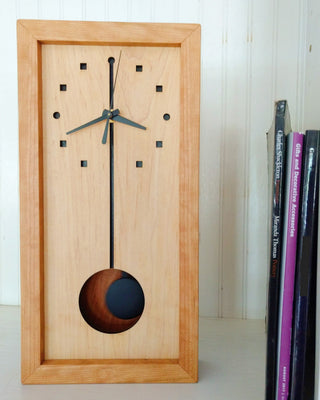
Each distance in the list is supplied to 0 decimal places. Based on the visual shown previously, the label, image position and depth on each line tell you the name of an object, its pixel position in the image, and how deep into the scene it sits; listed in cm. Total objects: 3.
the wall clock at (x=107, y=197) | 78
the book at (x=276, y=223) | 57
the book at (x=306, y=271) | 56
